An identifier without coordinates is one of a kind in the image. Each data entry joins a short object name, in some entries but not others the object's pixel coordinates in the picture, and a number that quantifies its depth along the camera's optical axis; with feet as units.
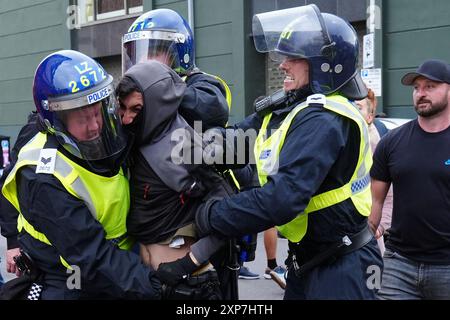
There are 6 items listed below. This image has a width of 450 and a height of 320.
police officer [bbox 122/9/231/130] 8.06
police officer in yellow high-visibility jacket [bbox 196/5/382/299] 7.10
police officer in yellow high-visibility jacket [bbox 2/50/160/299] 6.88
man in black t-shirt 10.84
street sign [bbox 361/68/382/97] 27.91
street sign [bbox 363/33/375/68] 26.86
